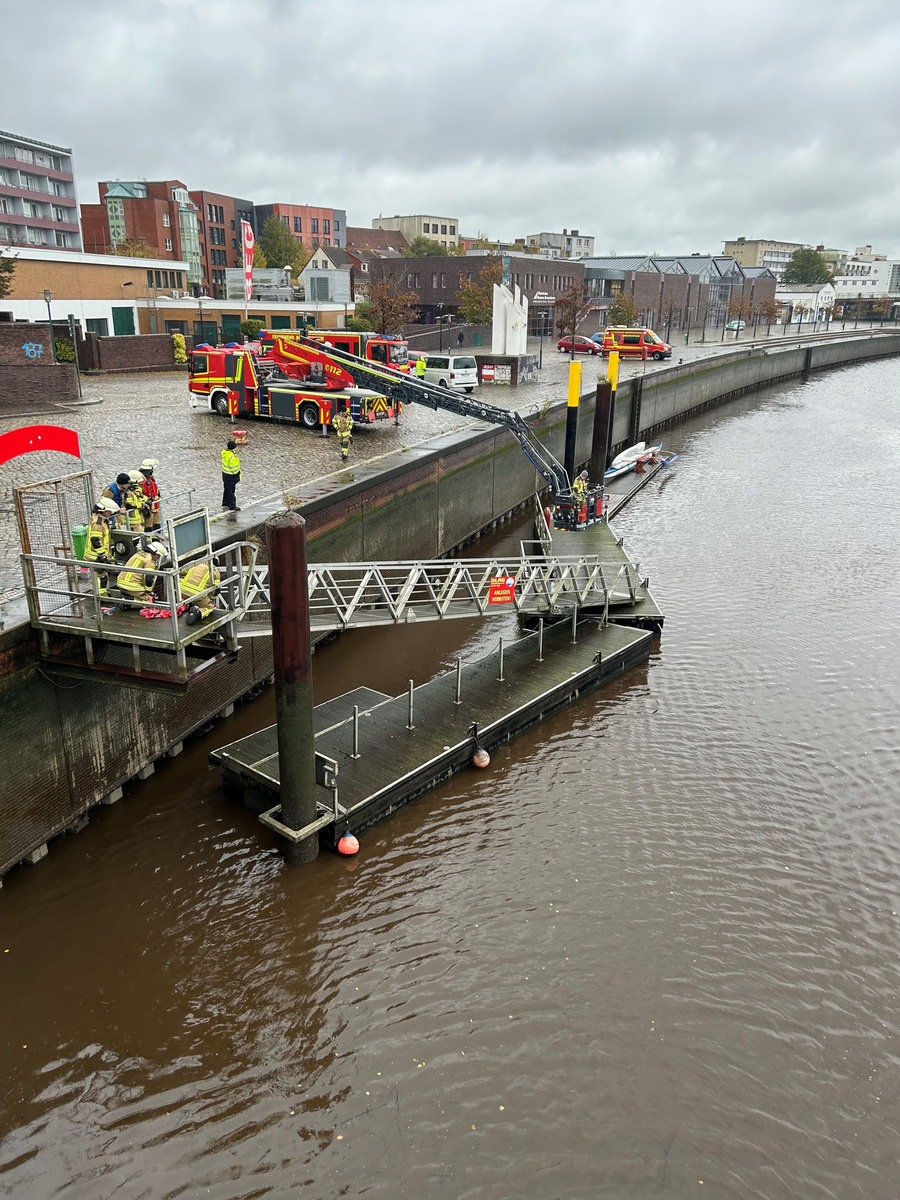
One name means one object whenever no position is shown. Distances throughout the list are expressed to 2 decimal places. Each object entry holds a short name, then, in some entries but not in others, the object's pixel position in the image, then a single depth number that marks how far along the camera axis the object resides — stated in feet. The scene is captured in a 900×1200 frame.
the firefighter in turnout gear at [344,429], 75.66
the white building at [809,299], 466.70
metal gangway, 43.42
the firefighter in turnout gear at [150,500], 40.83
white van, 124.26
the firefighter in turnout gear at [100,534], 35.58
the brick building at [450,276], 227.61
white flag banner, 136.98
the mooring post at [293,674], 33.91
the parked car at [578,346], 200.44
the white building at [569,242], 570.05
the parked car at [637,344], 184.34
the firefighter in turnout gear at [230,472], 55.01
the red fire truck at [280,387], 91.50
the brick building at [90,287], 146.56
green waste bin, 36.58
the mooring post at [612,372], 103.55
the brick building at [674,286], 273.95
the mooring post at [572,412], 91.81
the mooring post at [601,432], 103.65
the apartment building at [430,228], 506.07
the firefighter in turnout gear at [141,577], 35.17
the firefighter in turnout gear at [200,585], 35.37
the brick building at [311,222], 364.58
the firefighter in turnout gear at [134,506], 39.01
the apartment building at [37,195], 267.80
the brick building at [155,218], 290.35
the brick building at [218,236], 317.63
